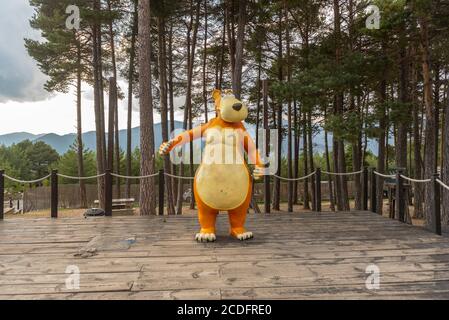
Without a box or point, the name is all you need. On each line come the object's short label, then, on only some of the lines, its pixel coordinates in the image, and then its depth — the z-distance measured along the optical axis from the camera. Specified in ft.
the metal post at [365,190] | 21.13
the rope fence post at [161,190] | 20.01
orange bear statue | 12.56
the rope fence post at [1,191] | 18.04
